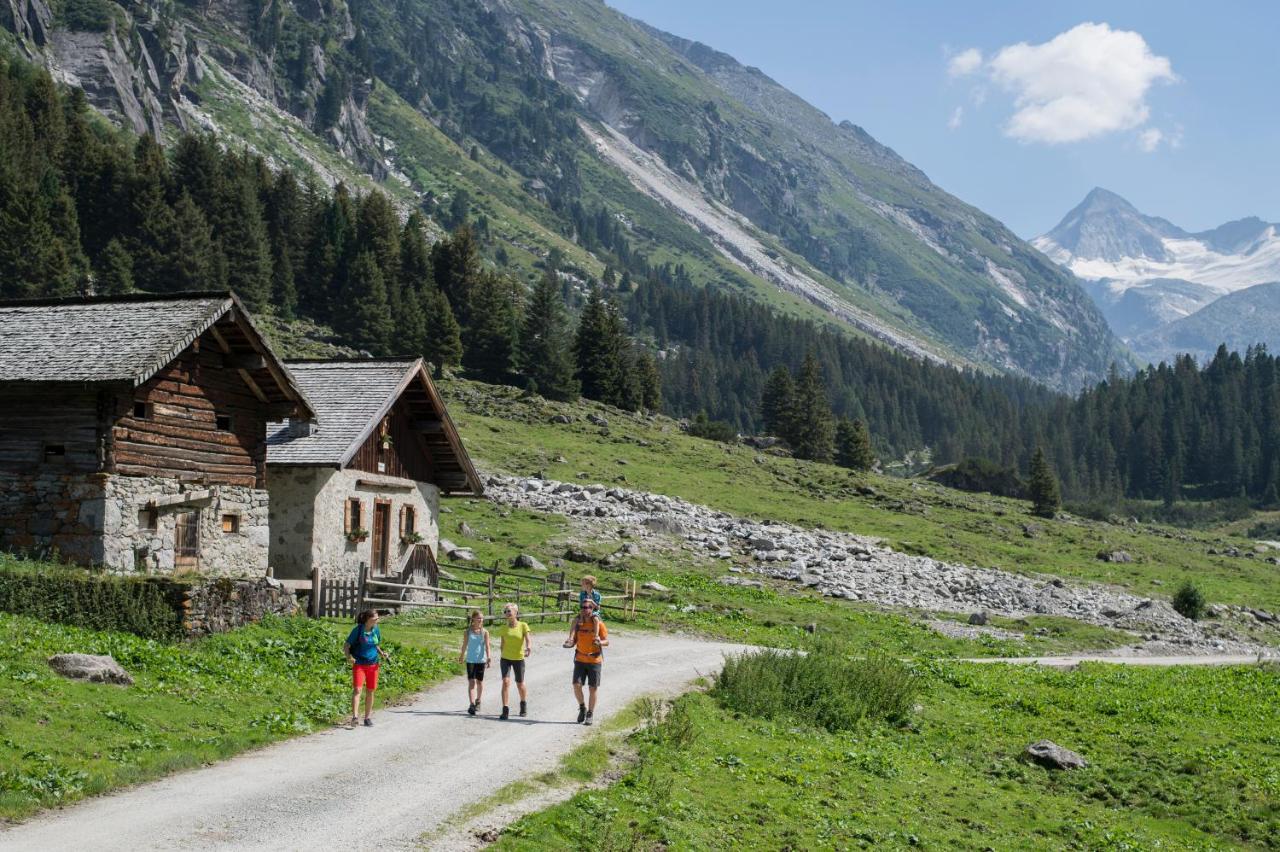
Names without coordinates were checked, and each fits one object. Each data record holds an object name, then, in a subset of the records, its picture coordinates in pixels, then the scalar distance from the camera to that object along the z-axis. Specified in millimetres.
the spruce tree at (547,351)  101750
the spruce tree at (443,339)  98625
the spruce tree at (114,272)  88188
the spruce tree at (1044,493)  104875
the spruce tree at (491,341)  103875
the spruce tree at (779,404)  122562
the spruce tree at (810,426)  120688
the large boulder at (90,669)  18375
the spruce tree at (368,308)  100562
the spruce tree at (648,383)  119312
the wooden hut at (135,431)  26328
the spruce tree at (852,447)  120438
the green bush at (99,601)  22047
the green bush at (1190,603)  58469
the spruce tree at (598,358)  108750
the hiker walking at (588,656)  20938
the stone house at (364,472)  33844
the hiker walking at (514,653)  21031
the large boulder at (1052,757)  23719
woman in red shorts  19453
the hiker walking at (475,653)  21141
